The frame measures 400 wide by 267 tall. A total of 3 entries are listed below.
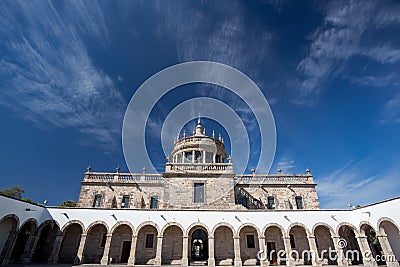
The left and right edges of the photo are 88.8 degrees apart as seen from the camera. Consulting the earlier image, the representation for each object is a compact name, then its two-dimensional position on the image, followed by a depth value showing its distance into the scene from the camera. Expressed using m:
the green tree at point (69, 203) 35.97
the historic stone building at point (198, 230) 15.61
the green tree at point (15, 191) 27.75
